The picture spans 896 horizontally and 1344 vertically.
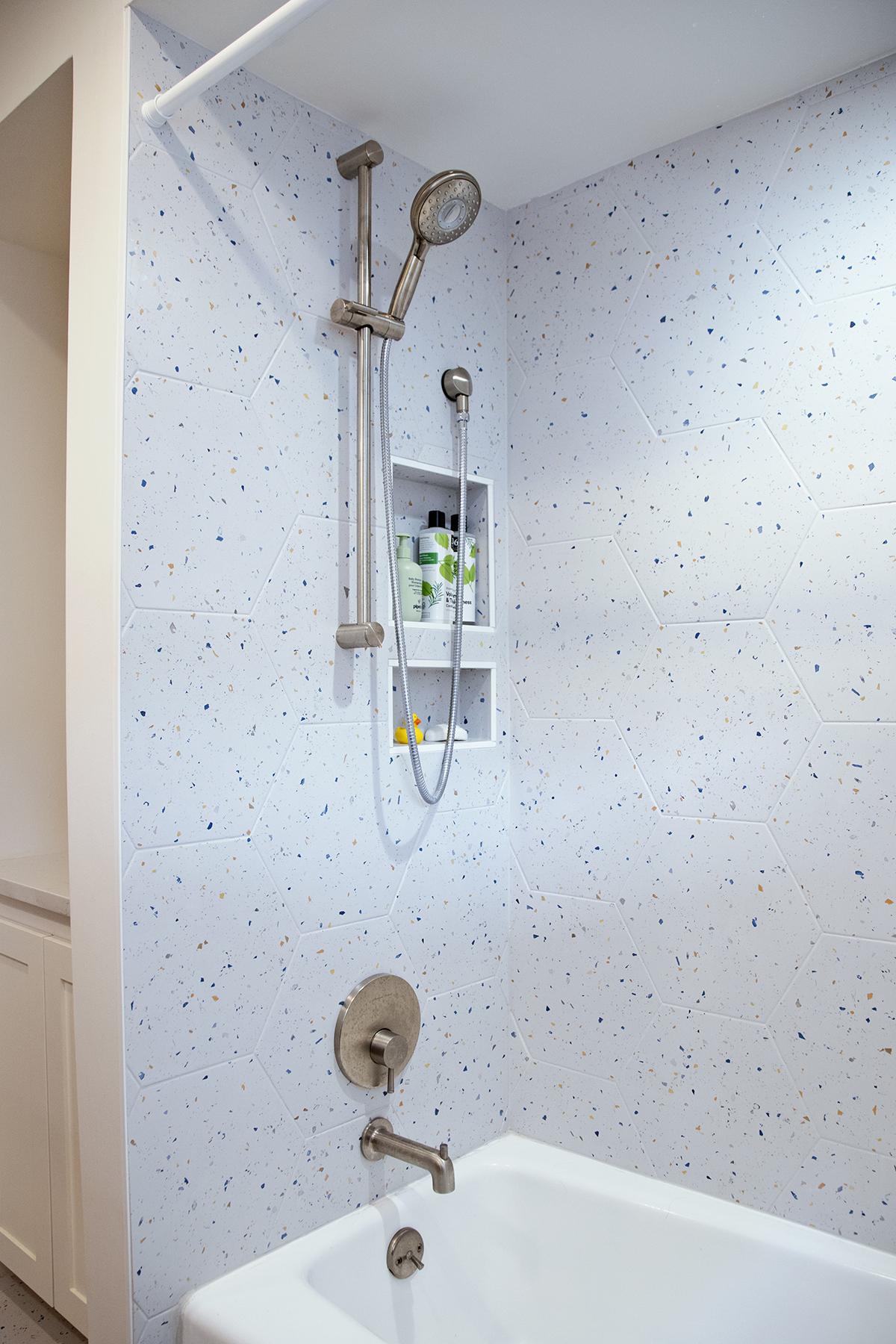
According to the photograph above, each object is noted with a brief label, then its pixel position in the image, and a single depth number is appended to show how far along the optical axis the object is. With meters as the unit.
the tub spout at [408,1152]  1.52
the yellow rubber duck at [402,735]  1.78
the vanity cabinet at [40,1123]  1.59
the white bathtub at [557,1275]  1.38
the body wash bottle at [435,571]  1.81
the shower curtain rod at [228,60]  1.08
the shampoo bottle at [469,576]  1.89
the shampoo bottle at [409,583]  1.78
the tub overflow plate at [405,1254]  1.58
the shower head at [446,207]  1.51
